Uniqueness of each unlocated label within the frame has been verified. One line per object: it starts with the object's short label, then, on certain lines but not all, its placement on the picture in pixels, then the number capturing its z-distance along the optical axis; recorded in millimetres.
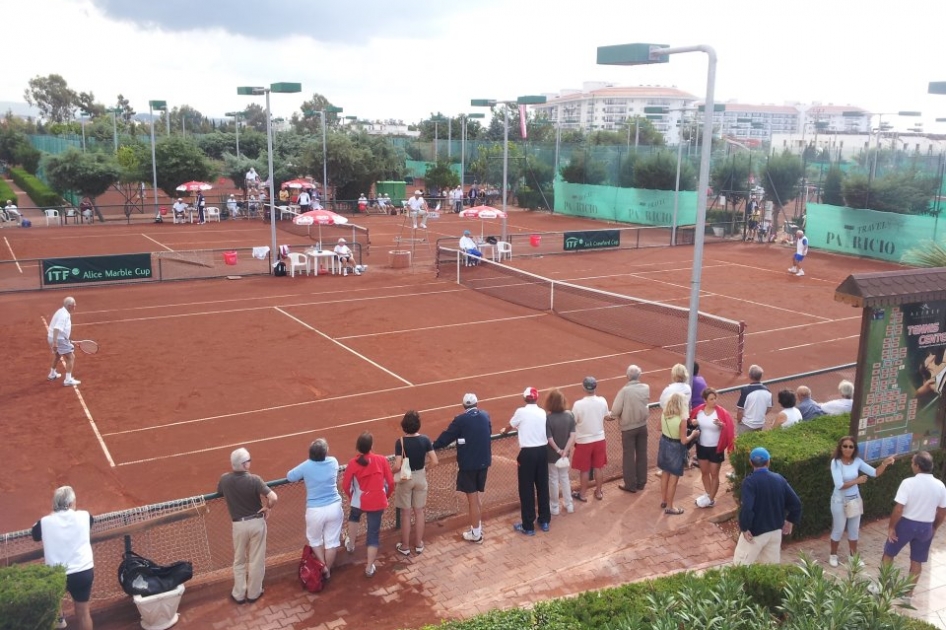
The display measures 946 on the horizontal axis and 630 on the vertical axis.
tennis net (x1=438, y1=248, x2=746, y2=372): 18531
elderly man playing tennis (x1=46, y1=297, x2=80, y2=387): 16016
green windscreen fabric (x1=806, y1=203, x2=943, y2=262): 33625
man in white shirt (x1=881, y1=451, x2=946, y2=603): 8383
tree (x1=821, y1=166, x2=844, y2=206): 37875
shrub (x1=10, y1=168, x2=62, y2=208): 48350
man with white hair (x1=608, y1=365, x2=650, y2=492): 10656
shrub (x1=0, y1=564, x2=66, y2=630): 6520
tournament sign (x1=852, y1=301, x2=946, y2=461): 9734
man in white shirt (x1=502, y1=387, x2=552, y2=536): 9617
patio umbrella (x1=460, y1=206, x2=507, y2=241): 31734
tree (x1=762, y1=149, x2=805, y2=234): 40719
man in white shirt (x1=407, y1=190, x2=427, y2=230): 38188
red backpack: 8484
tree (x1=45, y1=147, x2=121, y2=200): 43906
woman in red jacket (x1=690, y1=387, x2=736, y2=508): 10320
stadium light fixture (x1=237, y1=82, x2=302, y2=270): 26406
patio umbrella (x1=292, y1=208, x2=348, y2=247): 29000
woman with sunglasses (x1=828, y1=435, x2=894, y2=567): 9015
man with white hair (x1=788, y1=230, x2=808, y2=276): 29906
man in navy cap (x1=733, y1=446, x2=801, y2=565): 8281
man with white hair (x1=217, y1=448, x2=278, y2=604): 8242
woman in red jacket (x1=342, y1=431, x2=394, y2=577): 8727
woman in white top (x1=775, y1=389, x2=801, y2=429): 10891
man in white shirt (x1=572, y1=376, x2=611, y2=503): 10570
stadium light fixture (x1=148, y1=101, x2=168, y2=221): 43838
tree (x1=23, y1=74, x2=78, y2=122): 129125
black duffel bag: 7812
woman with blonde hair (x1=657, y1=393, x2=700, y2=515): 10289
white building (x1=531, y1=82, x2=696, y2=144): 194625
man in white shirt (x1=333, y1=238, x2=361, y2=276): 29250
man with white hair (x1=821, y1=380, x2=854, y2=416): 11578
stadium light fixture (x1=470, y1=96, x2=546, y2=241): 31656
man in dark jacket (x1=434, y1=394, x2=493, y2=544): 9352
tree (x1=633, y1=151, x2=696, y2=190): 45969
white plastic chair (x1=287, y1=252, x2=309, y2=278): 28681
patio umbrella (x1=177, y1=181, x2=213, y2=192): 44188
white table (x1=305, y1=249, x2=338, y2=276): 29047
